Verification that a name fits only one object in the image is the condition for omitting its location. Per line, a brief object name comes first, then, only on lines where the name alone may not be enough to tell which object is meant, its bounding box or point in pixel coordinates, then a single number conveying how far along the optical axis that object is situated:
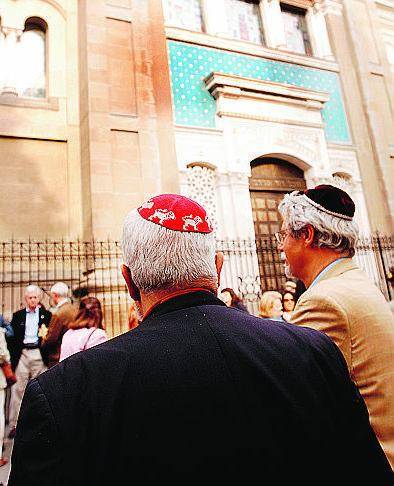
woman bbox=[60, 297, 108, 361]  3.87
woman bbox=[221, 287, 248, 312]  6.08
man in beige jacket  1.58
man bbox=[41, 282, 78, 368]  4.68
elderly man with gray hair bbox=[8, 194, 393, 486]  0.91
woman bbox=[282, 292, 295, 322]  5.85
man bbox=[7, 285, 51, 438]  5.45
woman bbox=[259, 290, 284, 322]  5.01
